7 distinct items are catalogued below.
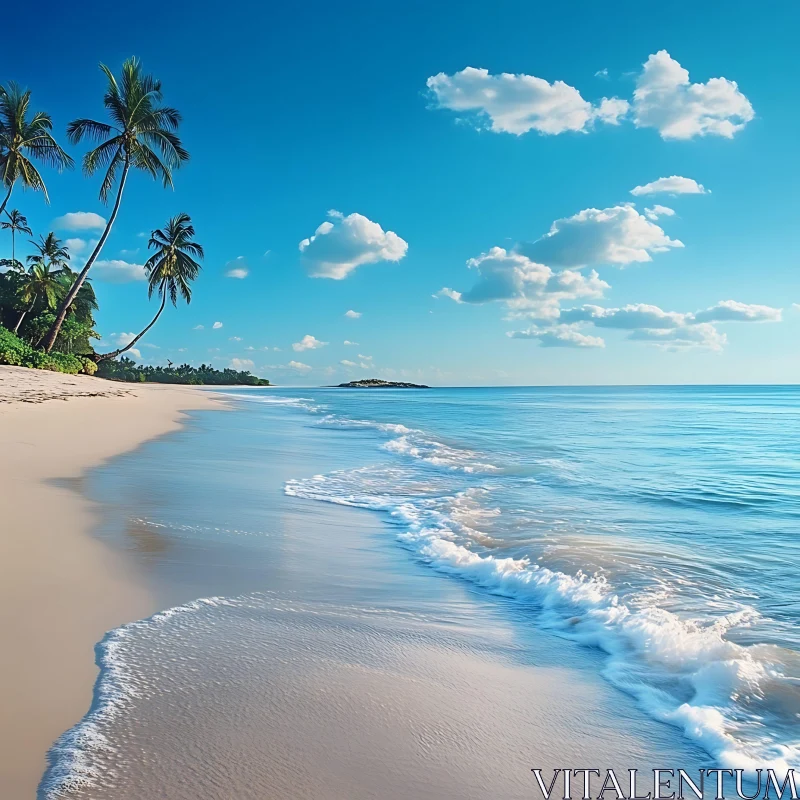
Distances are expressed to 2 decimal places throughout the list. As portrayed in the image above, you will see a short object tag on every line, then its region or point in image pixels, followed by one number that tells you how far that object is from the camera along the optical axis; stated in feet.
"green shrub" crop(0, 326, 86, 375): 82.84
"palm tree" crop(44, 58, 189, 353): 85.25
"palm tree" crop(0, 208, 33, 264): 124.26
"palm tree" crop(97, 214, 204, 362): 126.00
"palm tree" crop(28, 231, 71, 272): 128.77
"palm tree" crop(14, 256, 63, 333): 112.37
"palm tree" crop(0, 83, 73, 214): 86.02
